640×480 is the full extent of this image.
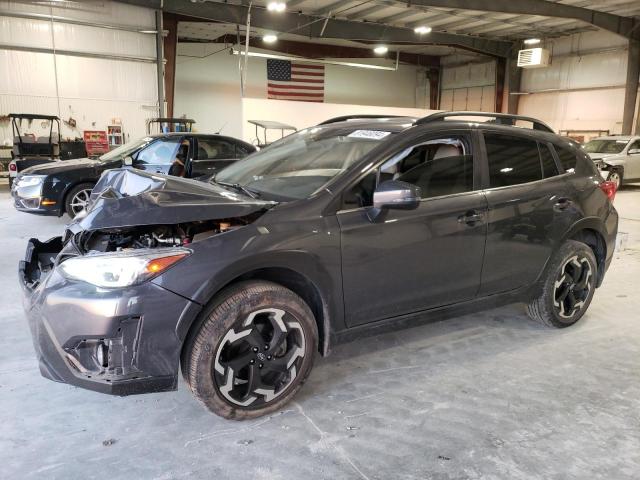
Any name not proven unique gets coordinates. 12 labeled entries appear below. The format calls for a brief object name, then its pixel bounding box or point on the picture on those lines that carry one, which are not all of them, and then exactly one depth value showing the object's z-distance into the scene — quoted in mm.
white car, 12938
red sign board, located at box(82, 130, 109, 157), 13930
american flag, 19375
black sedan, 7039
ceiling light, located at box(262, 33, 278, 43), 16147
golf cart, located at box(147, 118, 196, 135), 14417
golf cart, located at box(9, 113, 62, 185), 11043
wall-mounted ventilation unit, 17703
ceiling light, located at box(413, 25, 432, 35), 16184
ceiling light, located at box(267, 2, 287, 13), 12719
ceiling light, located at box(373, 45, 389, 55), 18659
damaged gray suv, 2125
